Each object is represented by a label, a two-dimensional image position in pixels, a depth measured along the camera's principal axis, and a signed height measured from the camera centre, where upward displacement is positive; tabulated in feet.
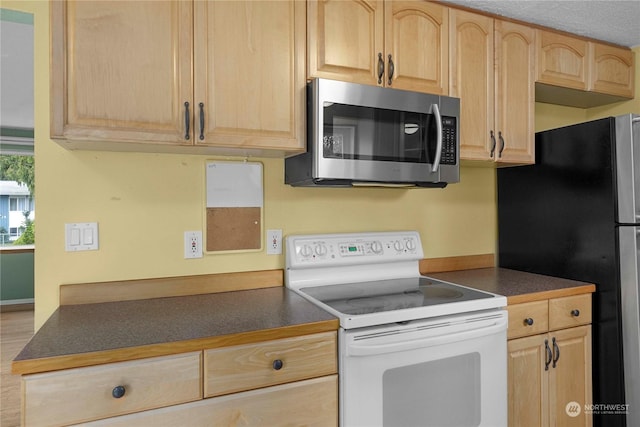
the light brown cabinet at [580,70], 6.83 +2.53
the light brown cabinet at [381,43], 5.18 +2.34
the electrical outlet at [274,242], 6.00 -0.50
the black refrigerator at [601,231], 5.69 -0.36
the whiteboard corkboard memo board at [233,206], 5.68 +0.06
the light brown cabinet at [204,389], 3.33 -1.70
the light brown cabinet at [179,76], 4.12 +1.55
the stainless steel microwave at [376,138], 4.93 +0.96
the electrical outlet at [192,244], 5.54 -0.49
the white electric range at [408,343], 4.33 -1.60
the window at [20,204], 16.75 +0.30
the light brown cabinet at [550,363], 5.55 -2.30
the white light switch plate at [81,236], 4.98 -0.33
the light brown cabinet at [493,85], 6.10 +2.00
